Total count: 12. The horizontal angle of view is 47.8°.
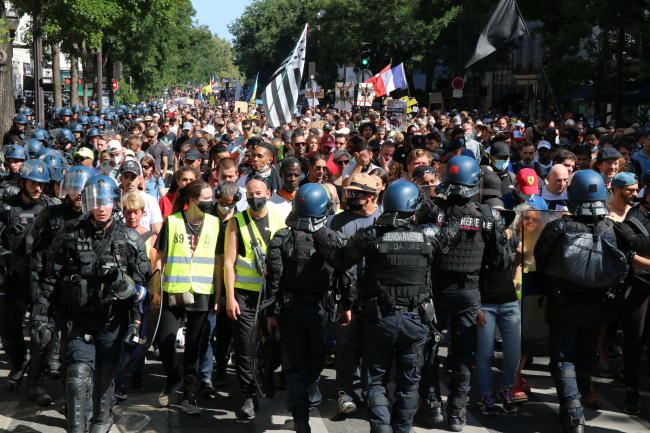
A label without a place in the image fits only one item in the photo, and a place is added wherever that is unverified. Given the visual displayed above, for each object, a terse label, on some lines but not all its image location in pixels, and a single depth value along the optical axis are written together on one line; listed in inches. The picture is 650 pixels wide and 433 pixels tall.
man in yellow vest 219.6
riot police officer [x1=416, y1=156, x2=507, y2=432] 208.8
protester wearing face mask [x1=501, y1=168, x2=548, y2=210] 260.8
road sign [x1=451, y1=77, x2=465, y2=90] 1085.8
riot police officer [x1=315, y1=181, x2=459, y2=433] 186.2
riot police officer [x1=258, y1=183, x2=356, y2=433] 196.2
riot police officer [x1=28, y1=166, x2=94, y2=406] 206.1
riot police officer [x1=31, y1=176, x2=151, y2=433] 185.9
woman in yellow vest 222.7
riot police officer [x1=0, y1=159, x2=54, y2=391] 230.5
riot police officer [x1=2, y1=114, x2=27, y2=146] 568.2
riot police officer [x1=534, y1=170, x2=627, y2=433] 199.6
